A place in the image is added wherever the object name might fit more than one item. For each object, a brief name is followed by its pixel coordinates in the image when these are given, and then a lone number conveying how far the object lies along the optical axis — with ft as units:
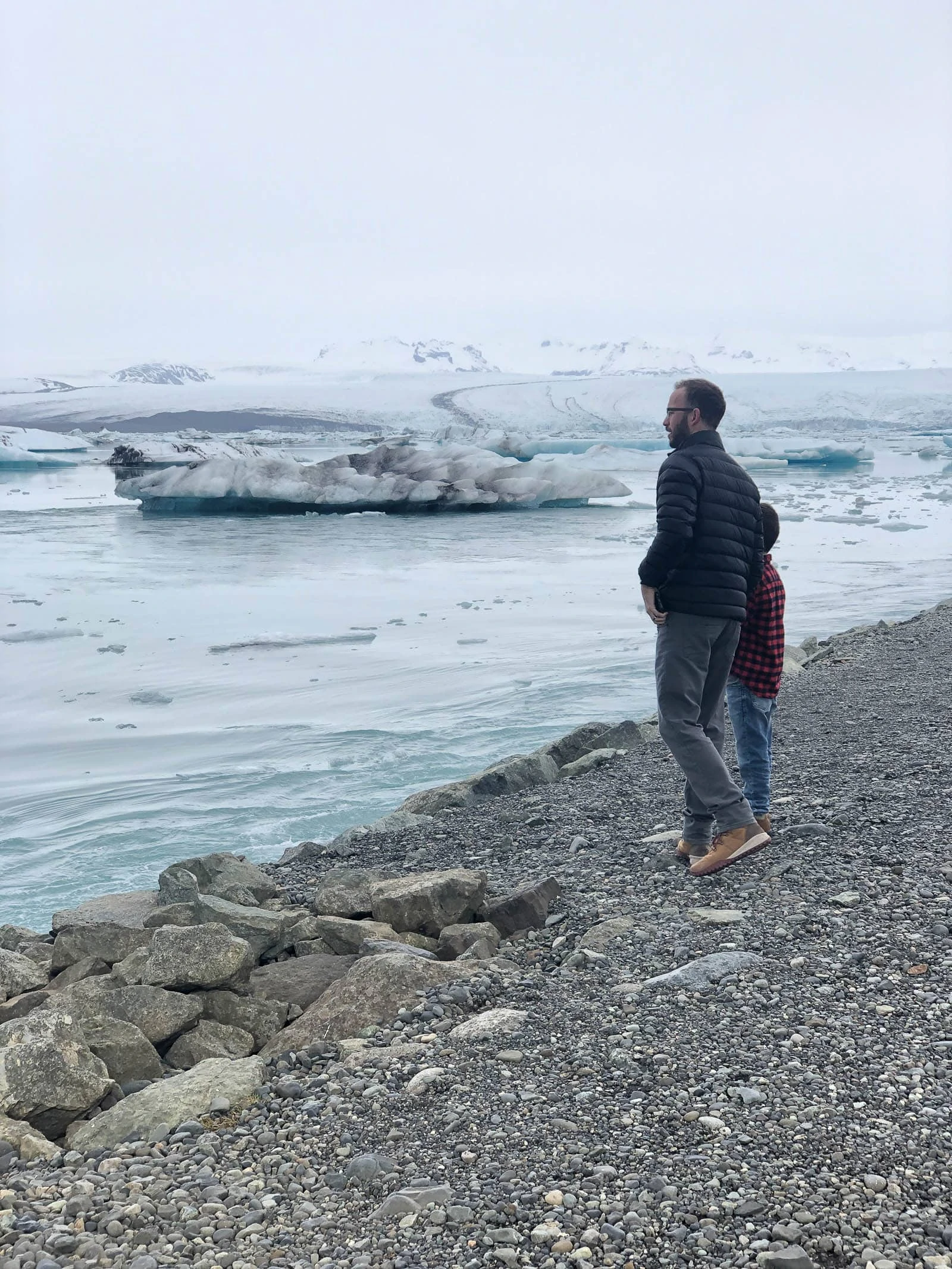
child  11.96
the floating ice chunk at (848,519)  67.08
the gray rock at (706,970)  9.37
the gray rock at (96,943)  12.05
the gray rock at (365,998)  9.67
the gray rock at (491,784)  18.16
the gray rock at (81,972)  11.69
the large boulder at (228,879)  13.89
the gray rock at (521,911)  11.62
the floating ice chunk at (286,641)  32.58
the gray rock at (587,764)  19.29
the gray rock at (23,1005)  10.90
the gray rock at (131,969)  11.06
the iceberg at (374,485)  73.51
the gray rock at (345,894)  12.97
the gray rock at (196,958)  10.66
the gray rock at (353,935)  11.80
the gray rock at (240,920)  12.12
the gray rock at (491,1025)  9.00
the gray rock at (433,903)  11.99
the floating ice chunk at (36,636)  33.30
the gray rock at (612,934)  10.59
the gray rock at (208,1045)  9.82
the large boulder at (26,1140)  8.01
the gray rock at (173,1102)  8.17
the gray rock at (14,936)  13.43
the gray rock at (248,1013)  10.36
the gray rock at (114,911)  13.67
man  10.96
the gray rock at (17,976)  11.46
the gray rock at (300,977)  10.87
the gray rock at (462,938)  11.18
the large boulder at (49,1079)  8.54
